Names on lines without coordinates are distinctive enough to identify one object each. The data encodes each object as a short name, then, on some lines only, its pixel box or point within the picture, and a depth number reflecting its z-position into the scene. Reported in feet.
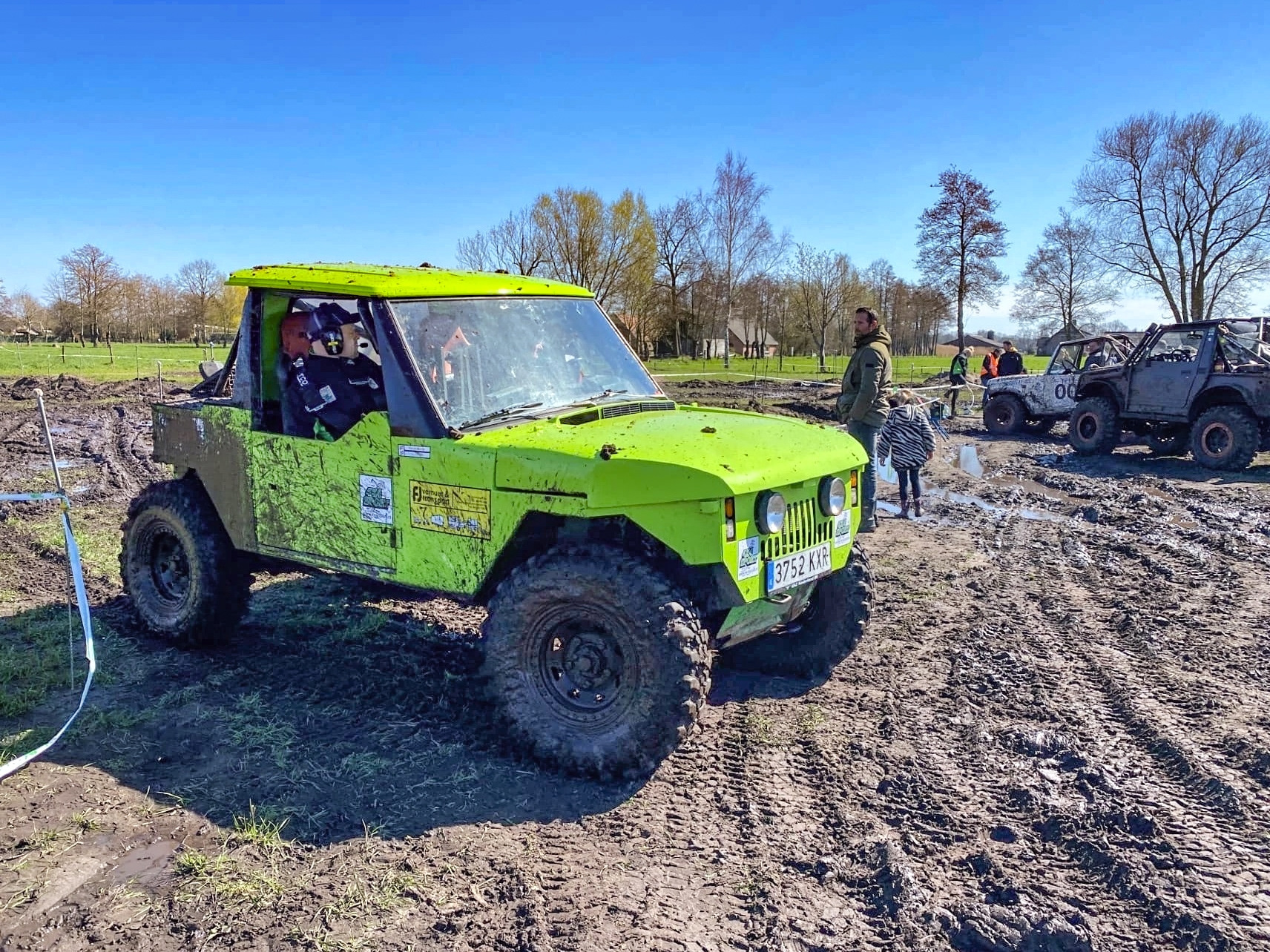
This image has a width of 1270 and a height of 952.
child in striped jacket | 32.22
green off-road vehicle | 12.95
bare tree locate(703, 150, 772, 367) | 160.56
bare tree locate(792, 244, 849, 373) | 173.17
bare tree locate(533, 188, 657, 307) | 153.89
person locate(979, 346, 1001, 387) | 73.63
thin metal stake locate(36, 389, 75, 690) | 16.07
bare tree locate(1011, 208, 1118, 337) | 153.07
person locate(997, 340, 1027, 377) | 70.23
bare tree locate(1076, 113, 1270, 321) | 132.98
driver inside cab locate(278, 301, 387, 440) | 16.42
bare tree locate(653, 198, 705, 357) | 168.86
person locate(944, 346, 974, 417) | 79.20
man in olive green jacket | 27.89
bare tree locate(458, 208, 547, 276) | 140.87
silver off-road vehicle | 56.85
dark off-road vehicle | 43.19
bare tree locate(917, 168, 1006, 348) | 129.70
